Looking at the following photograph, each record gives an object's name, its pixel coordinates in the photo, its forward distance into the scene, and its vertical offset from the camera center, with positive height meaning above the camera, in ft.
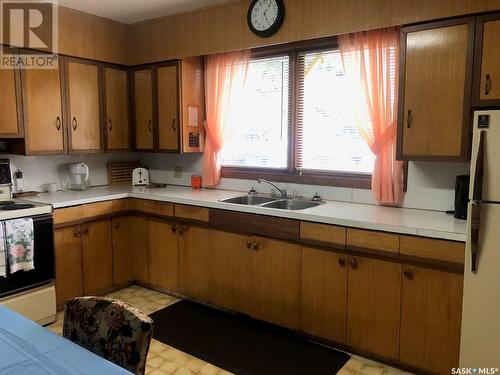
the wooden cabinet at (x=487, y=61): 7.35 +1.62
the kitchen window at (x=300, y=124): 10.35 +0.70
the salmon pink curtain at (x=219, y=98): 11.83 +1.56
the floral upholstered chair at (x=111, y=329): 4.34 -2.04
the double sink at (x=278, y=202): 10.58 -1.41
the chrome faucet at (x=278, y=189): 11.21 -1.11
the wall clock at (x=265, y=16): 9.98 +3.35
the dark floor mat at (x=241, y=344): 8.27 -4.37
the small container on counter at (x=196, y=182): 13.15 -1.06
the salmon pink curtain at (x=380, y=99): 9.34 +1.19
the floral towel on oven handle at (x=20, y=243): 9.12 -2.16
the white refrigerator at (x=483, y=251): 6.54 -1.68
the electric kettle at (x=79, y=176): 12.44 -0.82
